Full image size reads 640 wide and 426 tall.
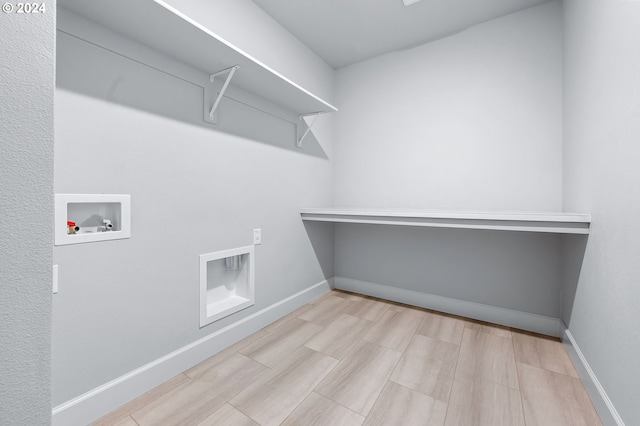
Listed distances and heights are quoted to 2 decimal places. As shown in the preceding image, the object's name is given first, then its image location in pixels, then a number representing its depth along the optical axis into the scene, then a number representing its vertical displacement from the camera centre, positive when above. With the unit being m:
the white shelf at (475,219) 1.34 -0.04
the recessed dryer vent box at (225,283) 1.52 -0.47
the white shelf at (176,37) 0.99 +0.78
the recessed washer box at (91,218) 1.01 -0.03
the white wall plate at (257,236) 1.84 -0.17
